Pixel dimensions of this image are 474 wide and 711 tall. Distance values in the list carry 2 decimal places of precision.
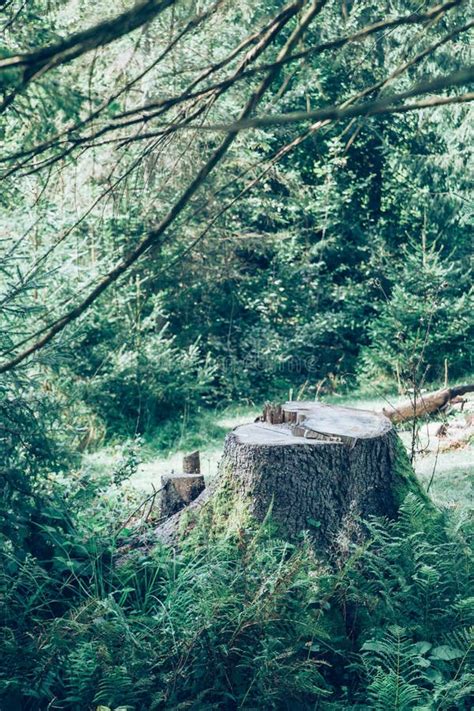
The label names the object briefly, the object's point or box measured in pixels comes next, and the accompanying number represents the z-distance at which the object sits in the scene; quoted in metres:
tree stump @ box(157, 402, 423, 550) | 4.03
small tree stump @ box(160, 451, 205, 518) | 4.66
